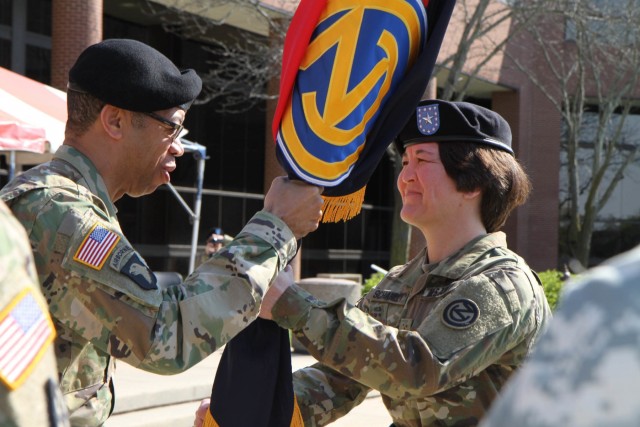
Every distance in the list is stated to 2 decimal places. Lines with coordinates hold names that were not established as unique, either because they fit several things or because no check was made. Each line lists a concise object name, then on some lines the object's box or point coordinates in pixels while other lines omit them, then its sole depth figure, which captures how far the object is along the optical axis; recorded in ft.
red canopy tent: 25.05
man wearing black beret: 7.53
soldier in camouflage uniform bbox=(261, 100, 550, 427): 8.64
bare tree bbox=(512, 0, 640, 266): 68.69
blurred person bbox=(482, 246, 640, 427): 2.63
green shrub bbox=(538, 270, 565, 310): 54.34
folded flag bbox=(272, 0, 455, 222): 9.00
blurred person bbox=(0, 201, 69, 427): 3.59
